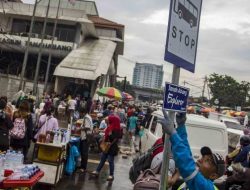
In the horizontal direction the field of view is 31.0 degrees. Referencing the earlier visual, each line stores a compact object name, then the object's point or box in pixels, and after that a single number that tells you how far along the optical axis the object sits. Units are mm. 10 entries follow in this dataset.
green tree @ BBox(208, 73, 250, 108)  77062
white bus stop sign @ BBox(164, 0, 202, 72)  3604
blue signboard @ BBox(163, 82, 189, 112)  3592
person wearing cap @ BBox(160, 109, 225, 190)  3135
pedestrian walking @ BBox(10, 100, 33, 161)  9070
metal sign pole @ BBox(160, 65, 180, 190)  3682
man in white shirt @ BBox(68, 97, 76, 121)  29969
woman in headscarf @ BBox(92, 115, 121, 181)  11461
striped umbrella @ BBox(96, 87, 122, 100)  28609
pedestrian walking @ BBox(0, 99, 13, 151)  8320
